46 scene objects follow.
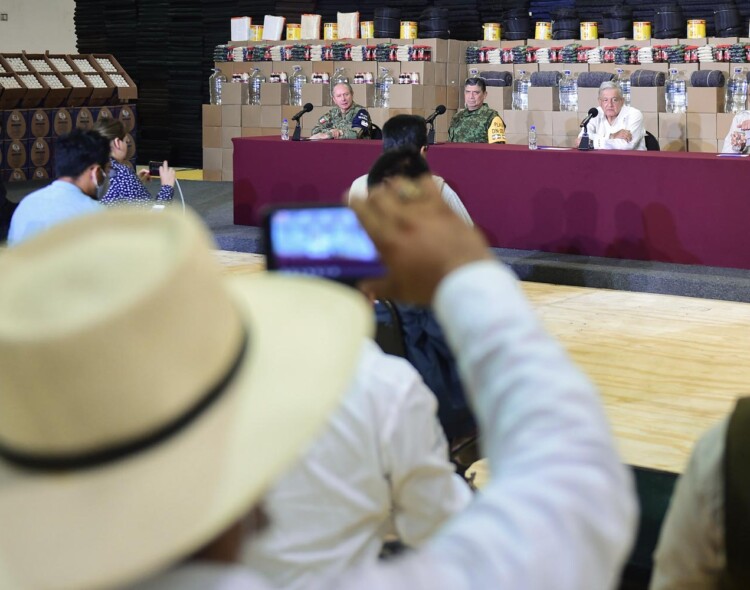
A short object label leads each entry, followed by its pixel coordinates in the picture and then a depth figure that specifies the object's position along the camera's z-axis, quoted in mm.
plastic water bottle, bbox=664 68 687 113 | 8898
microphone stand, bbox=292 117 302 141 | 8320
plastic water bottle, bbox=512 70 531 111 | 9805
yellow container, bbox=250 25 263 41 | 11648
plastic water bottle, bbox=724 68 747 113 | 8766
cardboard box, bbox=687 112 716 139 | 8719
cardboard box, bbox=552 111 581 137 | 9359
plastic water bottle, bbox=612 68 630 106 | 9216
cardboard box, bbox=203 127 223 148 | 11672
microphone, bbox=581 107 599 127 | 7395
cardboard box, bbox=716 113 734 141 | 8648
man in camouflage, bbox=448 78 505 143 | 8414
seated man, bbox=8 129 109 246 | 4180
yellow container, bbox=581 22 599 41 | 9891
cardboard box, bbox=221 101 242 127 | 11406
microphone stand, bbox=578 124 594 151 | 7152
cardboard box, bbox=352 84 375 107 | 10539
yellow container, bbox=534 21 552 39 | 10266
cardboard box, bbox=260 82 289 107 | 10977
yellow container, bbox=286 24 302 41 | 11414
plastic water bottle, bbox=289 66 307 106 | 10828
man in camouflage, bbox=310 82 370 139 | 8455
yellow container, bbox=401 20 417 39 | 10617
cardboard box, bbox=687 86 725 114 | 8680
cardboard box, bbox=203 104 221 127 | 11625
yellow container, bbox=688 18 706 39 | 9500
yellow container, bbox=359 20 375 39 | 10922
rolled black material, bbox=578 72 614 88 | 9398
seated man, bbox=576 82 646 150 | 7727
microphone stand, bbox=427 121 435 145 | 7660
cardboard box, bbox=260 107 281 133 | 11031
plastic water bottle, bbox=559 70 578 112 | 9453
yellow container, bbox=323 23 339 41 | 11172
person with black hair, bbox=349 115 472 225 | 5416
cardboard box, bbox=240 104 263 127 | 11219
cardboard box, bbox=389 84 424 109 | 10141
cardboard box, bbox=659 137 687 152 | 8938
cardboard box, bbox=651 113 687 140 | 8883
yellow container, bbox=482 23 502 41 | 10570
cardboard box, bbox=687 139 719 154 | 8719
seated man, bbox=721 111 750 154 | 7250
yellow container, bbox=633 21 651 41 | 9664
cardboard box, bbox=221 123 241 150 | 11437
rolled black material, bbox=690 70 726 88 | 8688
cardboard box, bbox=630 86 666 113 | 8984
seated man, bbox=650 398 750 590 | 1286
